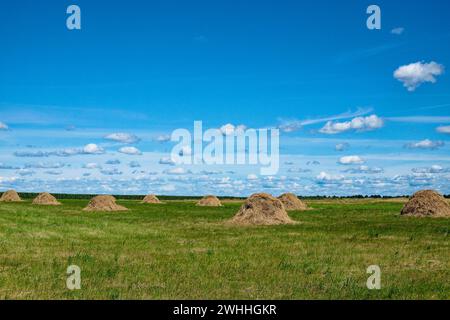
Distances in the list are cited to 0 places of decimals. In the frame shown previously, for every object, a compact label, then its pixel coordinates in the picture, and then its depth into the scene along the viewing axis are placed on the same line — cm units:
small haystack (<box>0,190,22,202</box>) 9486
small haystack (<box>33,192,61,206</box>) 8018
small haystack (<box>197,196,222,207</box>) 8131
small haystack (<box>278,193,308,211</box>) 6179
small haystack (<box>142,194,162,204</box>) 9806
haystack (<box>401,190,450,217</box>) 4469
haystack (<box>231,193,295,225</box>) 3541
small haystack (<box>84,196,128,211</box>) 5978
